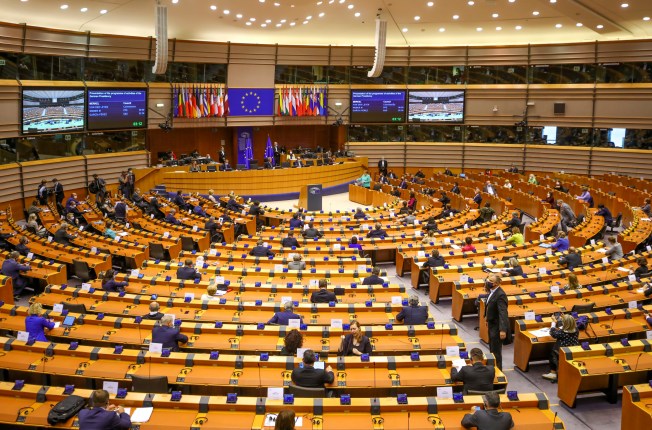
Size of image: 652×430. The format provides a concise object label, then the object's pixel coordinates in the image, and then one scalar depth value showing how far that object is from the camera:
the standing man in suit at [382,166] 33.84
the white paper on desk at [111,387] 7.87
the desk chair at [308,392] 8.20
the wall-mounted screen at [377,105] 35.41
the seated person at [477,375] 8.41
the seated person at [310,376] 8.35
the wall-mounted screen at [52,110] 25.33
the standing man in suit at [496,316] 10.43
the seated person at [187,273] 13.80
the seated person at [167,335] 9.70
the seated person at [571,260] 14.84
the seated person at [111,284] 12.95
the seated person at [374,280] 13.40
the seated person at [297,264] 14.67
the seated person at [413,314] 10.94
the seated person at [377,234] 18.82
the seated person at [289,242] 17.69
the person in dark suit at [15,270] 14.49
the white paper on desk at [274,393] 7.88
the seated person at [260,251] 16.36
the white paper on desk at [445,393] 8.07
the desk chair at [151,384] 8.38
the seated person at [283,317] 10.83
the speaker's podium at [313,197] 26.39
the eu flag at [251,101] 32.97
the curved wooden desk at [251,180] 29.34
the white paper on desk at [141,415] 7.44
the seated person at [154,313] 10.95
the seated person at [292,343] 9.33
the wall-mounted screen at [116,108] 28.22
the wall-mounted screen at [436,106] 35.34
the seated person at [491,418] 7.08
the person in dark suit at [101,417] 6.93
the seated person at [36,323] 10.16
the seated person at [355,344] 9.49
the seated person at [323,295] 12.07
